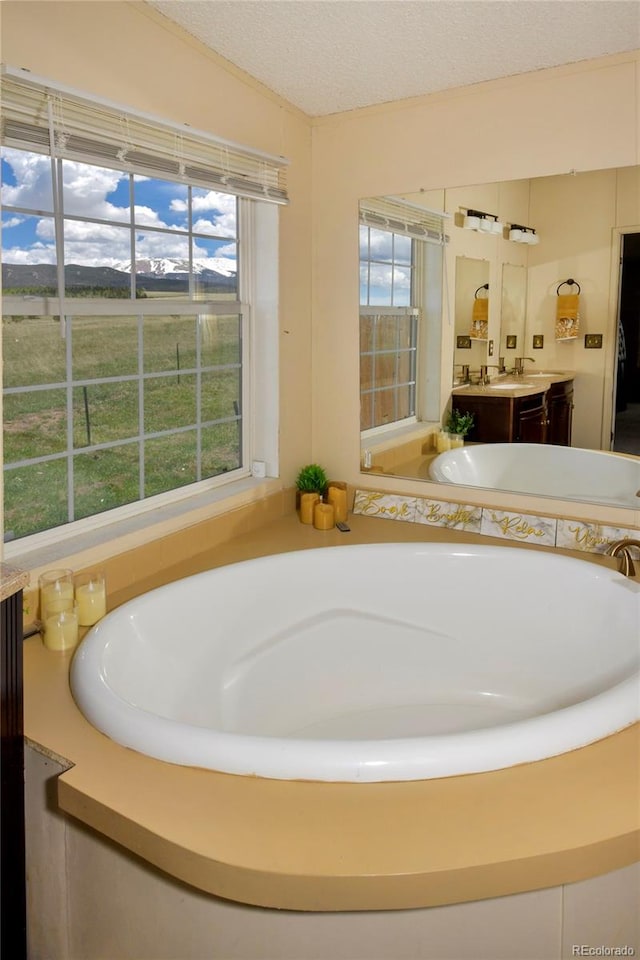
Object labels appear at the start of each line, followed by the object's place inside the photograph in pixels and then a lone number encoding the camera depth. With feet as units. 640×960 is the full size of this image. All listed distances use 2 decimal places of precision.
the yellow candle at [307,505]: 10.22
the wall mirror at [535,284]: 8.52
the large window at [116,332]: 7.04
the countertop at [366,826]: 4.07
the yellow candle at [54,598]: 6.71
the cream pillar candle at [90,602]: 6.93
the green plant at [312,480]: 10.53
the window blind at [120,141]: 6.20
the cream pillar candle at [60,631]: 6.55
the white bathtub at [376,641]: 7.20
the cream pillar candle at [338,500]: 10.25
